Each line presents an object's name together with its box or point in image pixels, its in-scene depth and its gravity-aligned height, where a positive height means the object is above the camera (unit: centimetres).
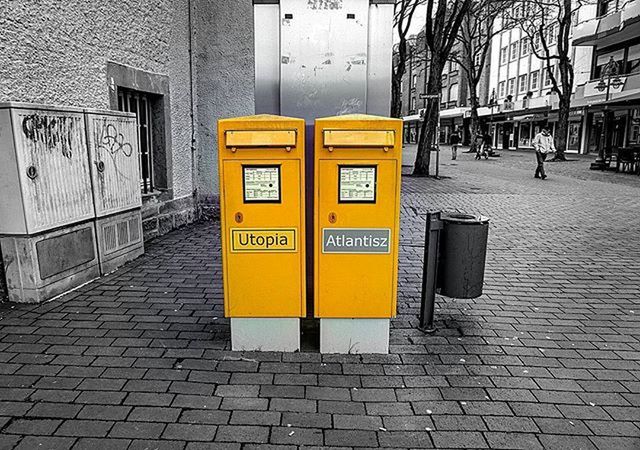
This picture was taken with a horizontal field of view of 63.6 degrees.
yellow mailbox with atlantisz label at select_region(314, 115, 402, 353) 350 -68
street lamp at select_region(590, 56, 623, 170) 2384 +221
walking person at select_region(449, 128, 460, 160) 3158 -113
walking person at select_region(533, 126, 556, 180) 1848 -64
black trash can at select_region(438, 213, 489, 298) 438 -108
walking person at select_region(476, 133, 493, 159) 3384 -142
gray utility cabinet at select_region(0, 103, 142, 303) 465 -68
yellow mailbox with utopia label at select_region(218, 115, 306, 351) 351 -70
